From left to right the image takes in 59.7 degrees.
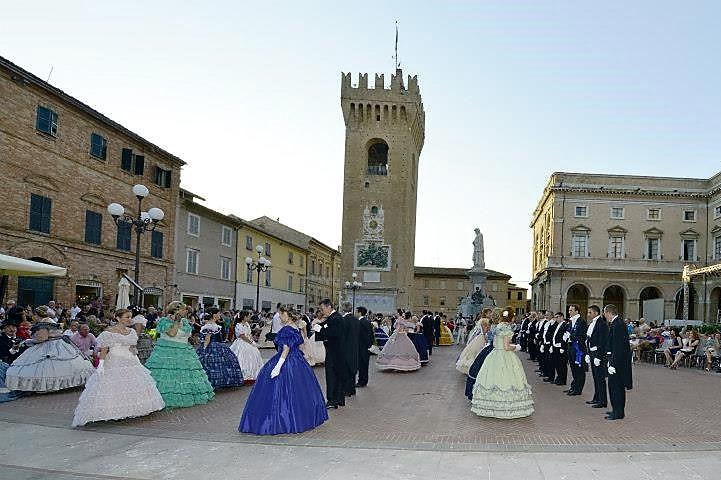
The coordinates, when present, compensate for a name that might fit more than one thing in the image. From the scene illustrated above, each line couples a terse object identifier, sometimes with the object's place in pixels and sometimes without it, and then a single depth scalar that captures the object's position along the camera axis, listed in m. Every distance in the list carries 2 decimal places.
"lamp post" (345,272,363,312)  48.79
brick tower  51.03
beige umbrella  19.25
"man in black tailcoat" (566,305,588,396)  13.10
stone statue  41.34
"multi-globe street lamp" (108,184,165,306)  15.49
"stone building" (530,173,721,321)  55.41
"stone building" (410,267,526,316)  92.19
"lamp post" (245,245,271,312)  26.36
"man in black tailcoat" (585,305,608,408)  11.16
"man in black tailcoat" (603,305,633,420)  10.45
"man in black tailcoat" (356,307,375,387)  14.50
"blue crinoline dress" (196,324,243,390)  12.64
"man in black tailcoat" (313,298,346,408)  11.05
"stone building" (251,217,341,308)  62.69
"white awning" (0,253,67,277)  13.30
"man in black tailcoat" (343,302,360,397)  11.79
